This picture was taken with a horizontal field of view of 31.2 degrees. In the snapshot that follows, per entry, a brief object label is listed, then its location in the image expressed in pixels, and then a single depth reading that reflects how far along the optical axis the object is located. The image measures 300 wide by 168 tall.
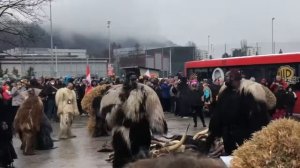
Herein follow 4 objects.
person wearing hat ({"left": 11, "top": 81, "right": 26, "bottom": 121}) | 16.42
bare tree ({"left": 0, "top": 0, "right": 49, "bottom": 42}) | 21.11
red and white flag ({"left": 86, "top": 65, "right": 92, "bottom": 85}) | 24.30
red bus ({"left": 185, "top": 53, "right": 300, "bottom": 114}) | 20.92
